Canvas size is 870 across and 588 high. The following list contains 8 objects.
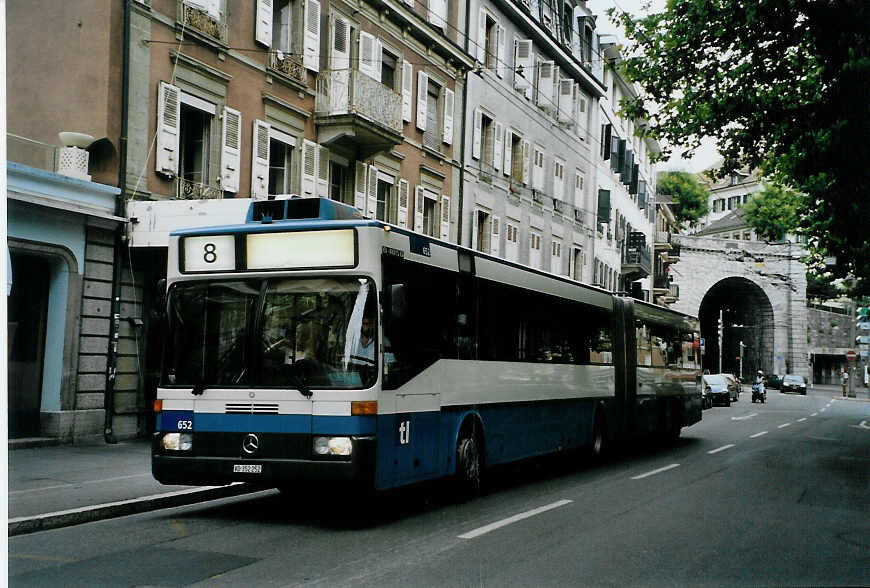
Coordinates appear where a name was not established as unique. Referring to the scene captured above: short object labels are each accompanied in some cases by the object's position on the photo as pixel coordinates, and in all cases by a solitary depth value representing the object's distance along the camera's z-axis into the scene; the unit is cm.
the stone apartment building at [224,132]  1694
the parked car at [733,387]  5535
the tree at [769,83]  1435
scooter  5453
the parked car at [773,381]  8644
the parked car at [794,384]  7675
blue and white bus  914
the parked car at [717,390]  4762
